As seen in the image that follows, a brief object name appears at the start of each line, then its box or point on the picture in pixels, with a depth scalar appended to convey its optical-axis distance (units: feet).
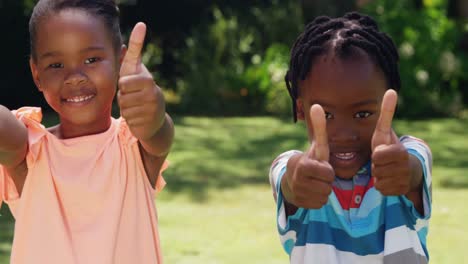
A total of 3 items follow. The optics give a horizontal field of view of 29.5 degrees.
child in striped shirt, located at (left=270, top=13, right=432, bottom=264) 8.25
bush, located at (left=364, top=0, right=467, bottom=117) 38.99
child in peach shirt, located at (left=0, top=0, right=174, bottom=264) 9.60
